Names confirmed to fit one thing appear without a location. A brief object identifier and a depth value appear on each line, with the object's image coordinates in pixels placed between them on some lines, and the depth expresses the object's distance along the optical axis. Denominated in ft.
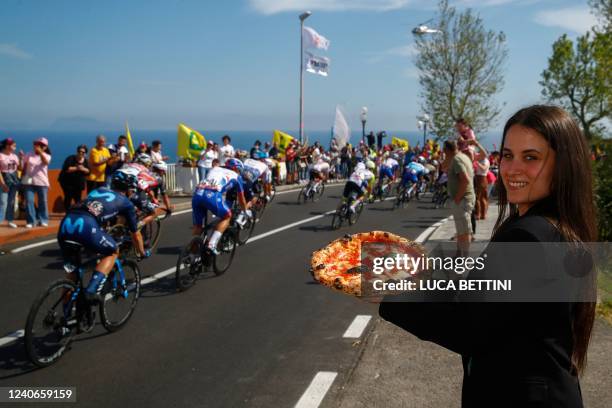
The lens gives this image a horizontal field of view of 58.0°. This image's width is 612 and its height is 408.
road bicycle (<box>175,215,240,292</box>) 25.83
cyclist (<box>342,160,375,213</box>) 45.55
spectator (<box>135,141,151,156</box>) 51.52
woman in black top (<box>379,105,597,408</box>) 4.46
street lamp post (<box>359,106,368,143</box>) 111.04
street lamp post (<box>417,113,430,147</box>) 118.21
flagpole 90.63
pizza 5.18
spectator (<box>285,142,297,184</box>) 78.69
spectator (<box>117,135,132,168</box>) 45.67
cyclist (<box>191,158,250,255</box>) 27.41
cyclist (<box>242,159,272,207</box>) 38.91
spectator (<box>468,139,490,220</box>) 45.19
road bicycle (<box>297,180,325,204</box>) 60.13
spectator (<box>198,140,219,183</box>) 61.41
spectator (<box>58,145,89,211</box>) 41.42
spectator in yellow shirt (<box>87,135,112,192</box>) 43.04
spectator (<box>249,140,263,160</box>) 46.52
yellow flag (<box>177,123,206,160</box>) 61.16
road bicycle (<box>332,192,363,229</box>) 45.30
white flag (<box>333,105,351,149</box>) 90.17
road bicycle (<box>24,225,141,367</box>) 16.80
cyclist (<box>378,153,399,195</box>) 63.77
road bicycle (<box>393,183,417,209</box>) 59.32
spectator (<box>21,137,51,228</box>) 38.17
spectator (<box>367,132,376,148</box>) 101.60
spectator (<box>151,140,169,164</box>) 51.99
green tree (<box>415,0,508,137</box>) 113.19
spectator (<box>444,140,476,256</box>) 26.91
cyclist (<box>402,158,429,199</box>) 59.67
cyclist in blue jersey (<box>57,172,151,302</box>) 18.22
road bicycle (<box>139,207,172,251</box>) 33.55
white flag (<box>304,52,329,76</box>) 92.63
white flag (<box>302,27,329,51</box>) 91.76
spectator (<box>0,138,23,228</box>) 38.04
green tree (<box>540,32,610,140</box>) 138.62
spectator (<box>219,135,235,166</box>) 57.16
